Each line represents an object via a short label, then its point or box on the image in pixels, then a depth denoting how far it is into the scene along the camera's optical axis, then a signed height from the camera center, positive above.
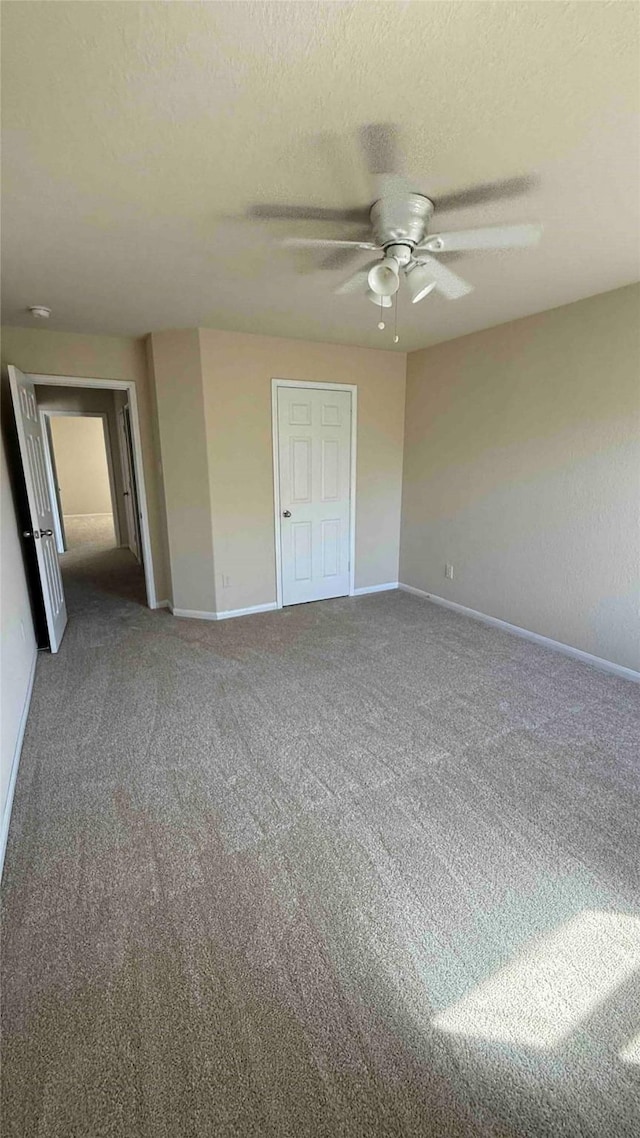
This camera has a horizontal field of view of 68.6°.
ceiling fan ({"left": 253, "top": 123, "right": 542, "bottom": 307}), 1.63 +0.86
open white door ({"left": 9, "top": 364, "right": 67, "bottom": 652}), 3.30 -0.29
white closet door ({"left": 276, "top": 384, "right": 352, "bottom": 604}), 4.19 -0.25
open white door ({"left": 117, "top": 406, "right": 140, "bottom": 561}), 5.52 -0.20
